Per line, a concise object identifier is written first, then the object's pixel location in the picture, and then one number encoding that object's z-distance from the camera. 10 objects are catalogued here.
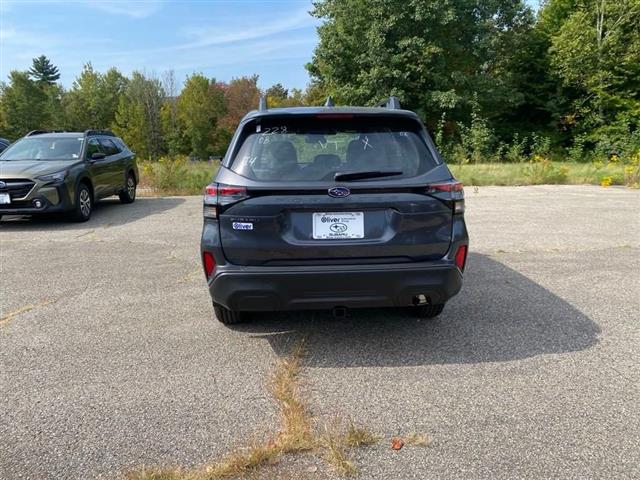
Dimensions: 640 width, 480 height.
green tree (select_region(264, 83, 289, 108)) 60.31
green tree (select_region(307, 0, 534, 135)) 29.88
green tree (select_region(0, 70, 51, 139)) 62.38
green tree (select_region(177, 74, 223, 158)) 65.50
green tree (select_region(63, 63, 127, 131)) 68.94
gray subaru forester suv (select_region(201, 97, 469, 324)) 3.22
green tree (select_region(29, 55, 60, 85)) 99.25
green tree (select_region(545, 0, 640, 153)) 29.42
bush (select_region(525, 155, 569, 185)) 15.47
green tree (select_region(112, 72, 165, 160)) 63.00
